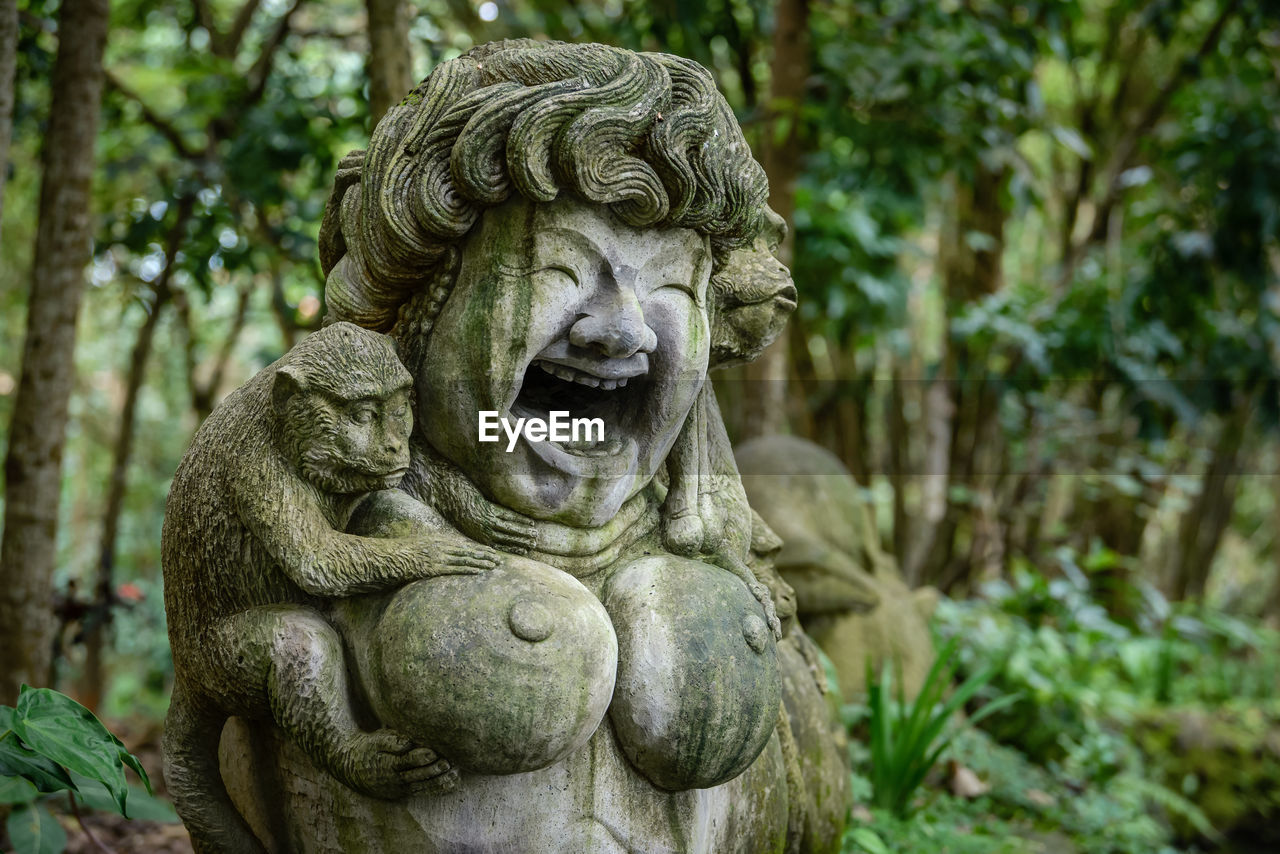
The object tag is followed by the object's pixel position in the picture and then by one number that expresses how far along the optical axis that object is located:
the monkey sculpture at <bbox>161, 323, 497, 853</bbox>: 1.63
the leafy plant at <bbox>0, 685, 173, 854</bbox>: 1.70
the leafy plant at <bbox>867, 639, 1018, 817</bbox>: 3.35
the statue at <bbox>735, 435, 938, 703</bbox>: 4.34
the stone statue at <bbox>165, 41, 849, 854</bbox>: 1.62
